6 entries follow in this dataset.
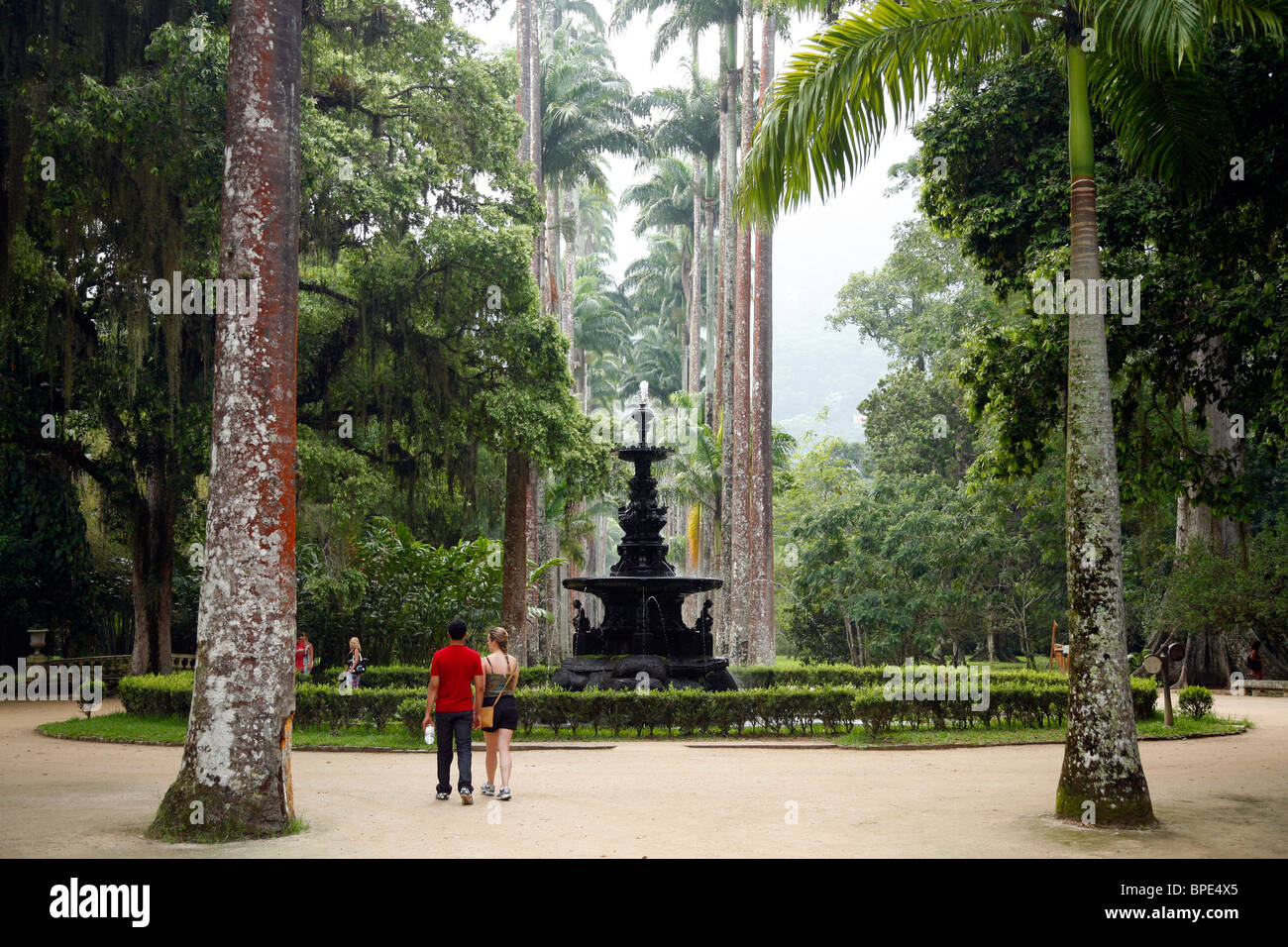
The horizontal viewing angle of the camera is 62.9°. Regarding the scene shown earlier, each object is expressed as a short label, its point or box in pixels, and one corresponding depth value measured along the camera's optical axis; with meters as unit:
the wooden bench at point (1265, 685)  24.95
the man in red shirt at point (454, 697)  9.50
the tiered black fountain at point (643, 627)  17.47
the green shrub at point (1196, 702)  16.84
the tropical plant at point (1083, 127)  8.27
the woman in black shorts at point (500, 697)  9.55
